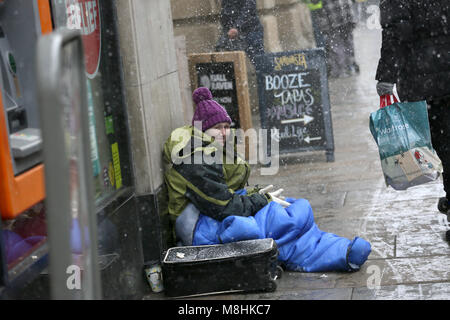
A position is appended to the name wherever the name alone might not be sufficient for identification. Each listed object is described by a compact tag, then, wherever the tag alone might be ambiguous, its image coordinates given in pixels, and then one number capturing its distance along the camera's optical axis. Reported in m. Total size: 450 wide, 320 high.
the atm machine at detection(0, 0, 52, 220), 7.21
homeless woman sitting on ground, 9.90
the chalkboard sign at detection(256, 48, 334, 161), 16.98
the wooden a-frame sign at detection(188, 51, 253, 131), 16.11
